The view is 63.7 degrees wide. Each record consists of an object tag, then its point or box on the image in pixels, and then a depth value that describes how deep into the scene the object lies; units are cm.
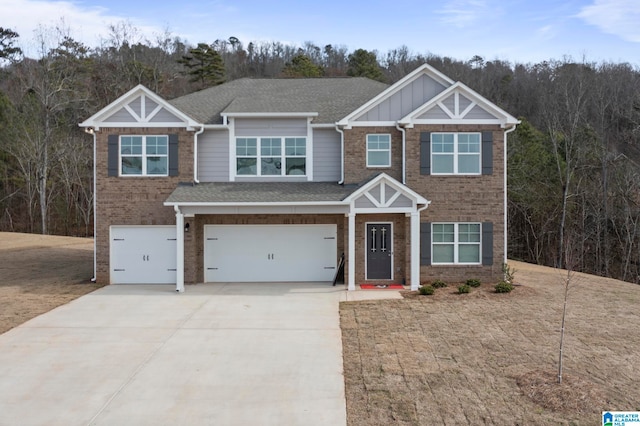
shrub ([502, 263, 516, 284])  1609
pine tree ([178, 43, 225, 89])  4719
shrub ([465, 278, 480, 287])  1544
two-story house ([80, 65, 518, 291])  1590
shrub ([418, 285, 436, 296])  1448
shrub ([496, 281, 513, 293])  1467
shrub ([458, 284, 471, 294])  1460
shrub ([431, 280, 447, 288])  1534
